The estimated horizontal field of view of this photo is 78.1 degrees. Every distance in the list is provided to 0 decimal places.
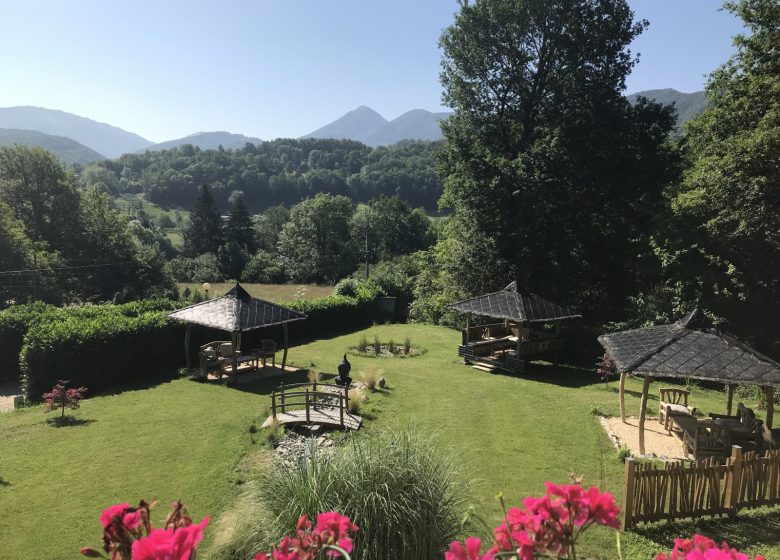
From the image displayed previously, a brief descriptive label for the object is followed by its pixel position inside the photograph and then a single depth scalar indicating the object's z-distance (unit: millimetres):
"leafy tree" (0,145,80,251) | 42469
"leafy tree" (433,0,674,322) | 21953
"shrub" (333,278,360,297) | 30625
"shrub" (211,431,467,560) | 5488
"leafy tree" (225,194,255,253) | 75631
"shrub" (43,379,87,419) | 12227
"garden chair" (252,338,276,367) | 17062
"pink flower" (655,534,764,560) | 1572
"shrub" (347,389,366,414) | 12344
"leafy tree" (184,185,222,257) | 76250
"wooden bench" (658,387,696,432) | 10906
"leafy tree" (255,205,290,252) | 81812
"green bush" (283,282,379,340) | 24938
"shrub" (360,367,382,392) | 14727
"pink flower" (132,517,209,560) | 1413
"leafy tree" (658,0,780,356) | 15445
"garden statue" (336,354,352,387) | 13641
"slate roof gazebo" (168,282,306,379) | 15727
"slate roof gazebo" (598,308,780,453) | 9203
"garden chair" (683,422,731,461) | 9227
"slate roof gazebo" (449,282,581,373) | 17531
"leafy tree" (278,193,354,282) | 62125
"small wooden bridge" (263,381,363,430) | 11338
